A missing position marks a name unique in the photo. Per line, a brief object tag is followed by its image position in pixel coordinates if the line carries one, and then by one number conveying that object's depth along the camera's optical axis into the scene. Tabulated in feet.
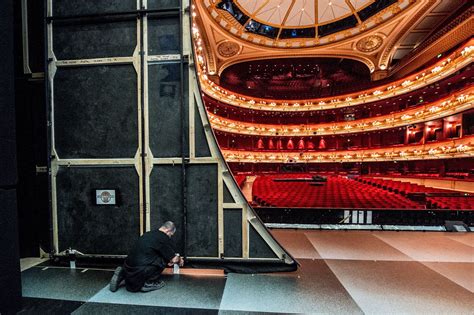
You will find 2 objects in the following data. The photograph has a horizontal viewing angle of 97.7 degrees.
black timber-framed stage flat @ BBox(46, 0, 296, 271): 11.45
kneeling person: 9.55
